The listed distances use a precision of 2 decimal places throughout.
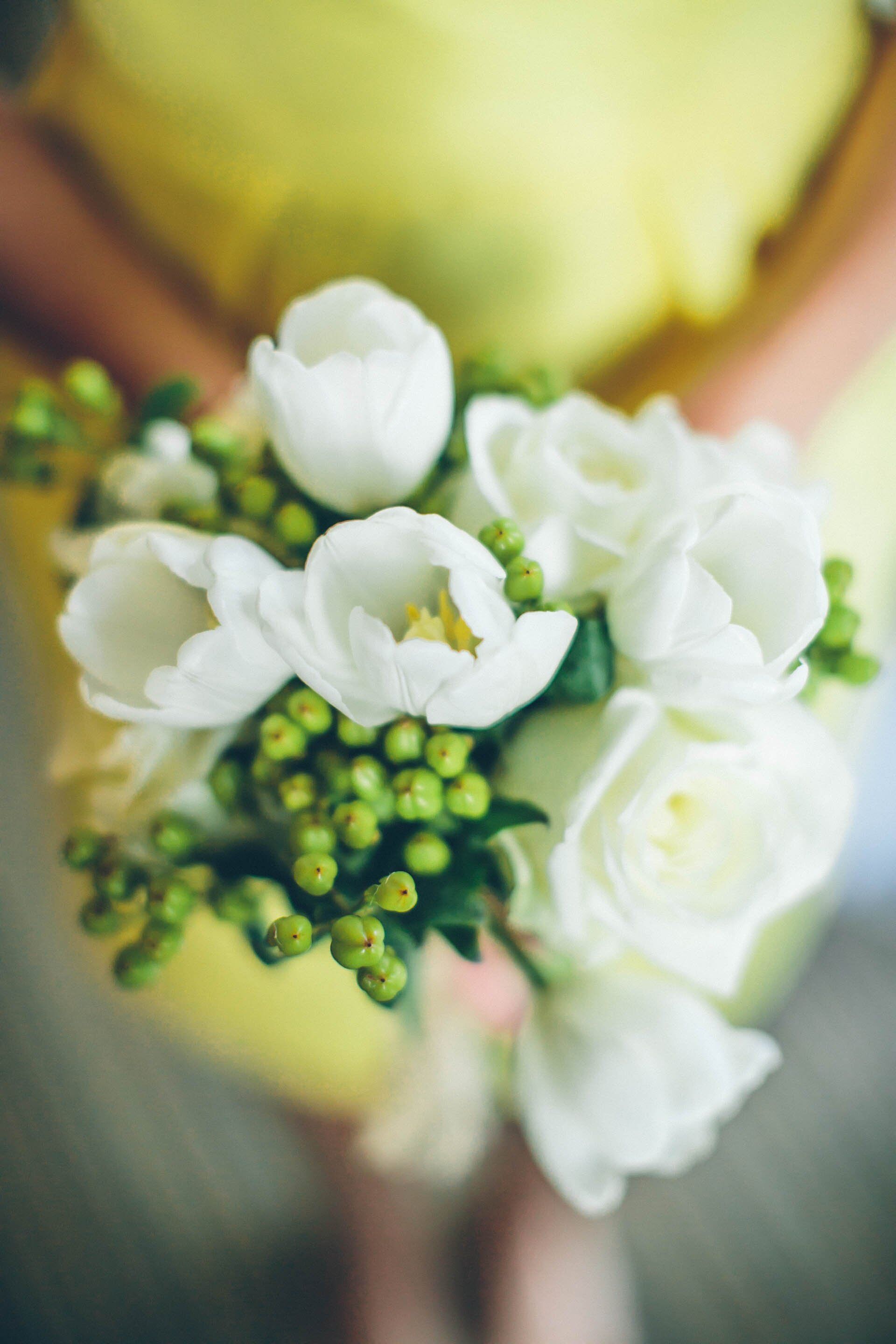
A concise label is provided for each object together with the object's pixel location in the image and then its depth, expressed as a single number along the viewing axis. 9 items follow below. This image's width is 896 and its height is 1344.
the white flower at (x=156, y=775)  0.37
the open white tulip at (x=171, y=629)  0.32
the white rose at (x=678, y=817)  0.33
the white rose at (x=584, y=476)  0.36
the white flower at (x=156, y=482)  0.43
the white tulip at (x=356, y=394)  0.34
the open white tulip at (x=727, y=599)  0.31
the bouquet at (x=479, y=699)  0.32
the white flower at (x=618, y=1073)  0.41
